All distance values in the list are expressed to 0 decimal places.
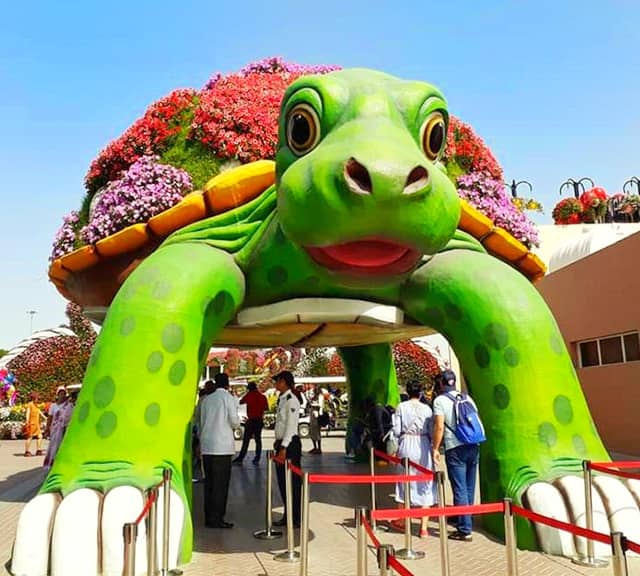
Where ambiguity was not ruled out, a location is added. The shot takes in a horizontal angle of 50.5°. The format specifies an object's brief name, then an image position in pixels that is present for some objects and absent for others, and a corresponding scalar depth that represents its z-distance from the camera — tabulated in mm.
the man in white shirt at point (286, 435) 6027
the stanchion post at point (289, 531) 4926
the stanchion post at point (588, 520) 4605
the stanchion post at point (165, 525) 4359
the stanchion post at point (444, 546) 3982
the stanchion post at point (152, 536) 3891
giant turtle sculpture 3971
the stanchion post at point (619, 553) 2596
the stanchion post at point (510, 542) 3567
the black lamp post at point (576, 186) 35906
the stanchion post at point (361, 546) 3172
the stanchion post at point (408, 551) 4926
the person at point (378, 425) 8969
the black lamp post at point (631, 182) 34594
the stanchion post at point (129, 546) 2861
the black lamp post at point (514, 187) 33919
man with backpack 5539
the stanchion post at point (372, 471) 5986
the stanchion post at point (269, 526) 5590
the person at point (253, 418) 10547
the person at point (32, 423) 14516
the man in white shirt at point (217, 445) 5910
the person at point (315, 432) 12617
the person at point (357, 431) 10438
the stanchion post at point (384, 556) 2533
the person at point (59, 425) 9898
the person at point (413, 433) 5961
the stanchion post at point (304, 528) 4152
